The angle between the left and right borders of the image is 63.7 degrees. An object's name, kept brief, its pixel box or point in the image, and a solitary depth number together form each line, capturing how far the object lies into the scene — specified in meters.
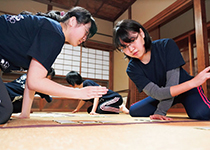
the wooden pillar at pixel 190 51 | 4.51
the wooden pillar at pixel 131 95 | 4.75
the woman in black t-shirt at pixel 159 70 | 1.50
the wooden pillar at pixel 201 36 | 2.82
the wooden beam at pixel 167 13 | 3.30
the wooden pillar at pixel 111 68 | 5.86
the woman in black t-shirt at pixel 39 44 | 1.05
